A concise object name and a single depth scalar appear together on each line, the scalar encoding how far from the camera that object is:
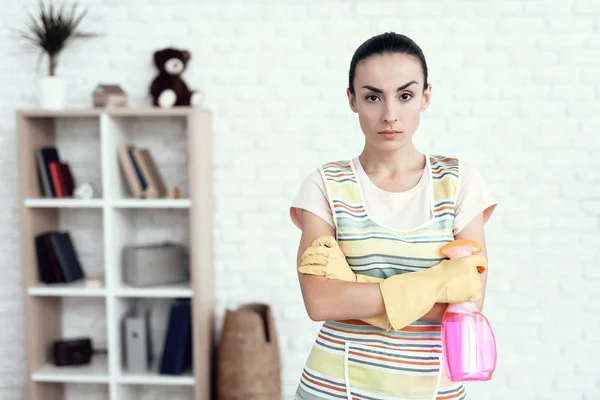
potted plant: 3.03
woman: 1.33
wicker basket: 2.95
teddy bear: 3.06
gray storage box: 3.01
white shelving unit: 2.95
